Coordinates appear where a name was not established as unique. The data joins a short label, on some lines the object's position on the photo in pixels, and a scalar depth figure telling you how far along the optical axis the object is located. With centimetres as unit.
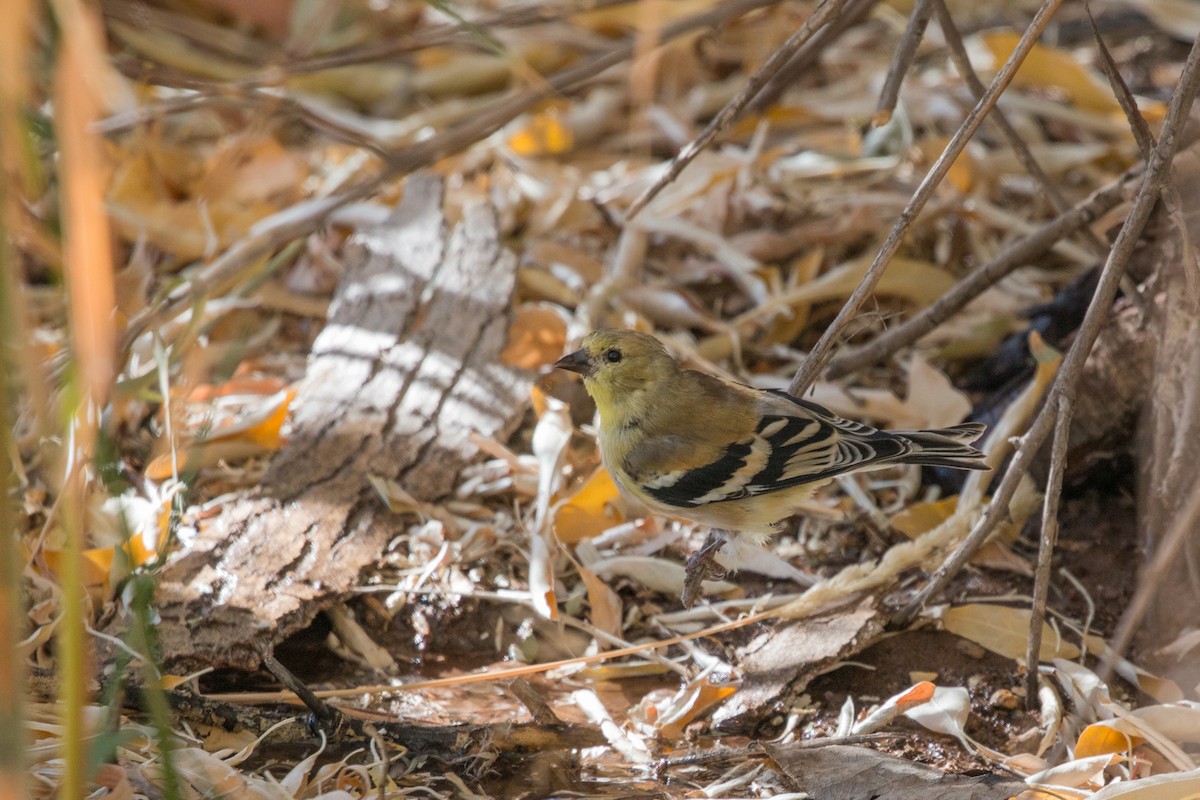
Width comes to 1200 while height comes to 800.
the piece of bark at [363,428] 493
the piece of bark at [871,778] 409
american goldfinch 518
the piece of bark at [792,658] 492
